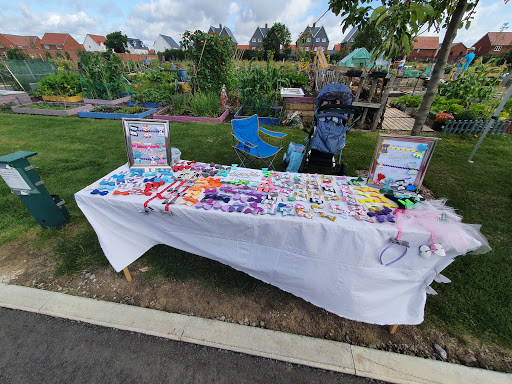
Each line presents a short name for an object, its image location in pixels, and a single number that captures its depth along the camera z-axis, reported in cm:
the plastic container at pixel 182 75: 1627
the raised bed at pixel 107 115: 842
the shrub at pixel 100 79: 1009
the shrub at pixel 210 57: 855
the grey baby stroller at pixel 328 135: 396
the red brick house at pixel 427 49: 4903
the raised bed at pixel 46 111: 888
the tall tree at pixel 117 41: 5699
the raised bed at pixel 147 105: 996
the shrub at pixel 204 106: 843
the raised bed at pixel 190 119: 824
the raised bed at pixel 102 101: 1023
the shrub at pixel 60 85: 1002
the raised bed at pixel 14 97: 978
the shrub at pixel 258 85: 839
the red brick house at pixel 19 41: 4902
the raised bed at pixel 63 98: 1027
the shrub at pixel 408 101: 977
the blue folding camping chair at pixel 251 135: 467
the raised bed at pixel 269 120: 800
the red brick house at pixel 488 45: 4228
